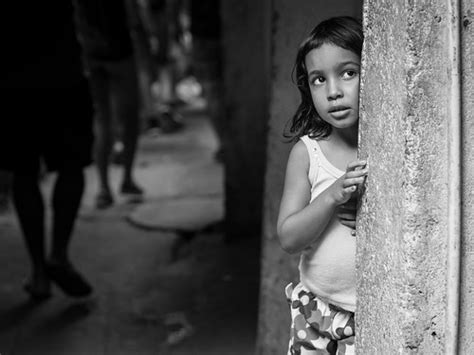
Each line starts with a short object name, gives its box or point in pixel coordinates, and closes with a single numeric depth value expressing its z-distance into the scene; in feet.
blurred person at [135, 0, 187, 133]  33.30
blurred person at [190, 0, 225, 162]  20.53
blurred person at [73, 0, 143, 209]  18.54
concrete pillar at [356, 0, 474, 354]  5.32
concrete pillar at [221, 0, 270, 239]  15.81
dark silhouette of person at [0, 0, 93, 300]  12.57
